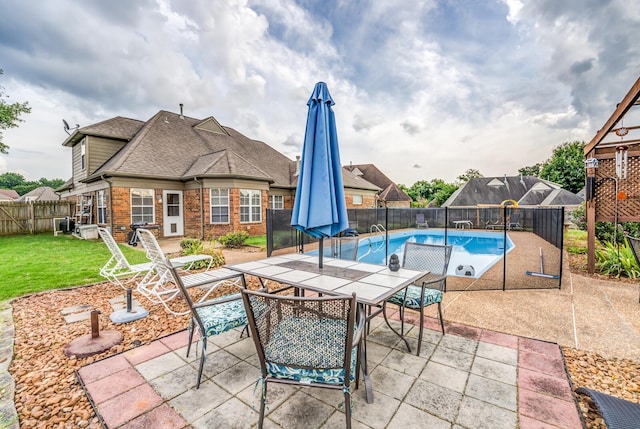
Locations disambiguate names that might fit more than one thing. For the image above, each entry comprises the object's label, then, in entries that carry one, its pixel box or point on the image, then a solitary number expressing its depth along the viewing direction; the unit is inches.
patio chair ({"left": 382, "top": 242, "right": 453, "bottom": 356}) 120.0
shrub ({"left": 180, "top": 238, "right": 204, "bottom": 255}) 295.7
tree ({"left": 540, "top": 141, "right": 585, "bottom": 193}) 1211.2
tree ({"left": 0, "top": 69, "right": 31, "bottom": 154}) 546.9
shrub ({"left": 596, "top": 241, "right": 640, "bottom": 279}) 228.0
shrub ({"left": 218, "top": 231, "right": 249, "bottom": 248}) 394.3
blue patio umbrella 113.7
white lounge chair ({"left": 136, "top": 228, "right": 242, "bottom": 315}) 133.7
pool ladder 478.7
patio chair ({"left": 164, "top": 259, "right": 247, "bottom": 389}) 92.6
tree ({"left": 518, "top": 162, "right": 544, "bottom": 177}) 1724.0
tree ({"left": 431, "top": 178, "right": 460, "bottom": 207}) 1224.2
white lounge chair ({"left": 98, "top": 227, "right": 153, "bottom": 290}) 189.9
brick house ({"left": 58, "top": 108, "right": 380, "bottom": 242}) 452.4
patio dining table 89.8
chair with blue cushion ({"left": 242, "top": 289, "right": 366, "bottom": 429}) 64.1
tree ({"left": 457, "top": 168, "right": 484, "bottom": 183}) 1729.9
